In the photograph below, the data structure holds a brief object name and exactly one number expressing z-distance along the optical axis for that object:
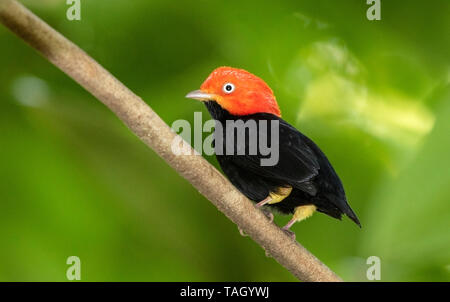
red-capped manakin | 1.70
